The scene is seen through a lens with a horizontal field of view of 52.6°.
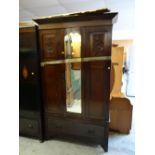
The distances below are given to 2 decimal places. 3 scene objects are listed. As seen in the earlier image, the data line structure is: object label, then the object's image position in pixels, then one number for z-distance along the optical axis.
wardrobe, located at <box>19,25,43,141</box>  2.45
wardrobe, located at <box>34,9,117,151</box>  2.21
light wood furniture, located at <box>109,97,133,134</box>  2.82
